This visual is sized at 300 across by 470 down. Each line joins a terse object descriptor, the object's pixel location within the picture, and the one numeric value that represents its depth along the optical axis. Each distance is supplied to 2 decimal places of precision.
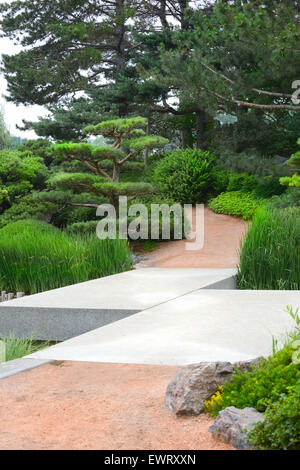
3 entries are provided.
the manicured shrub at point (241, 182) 14.18
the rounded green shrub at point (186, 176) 13.97
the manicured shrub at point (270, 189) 13.59
